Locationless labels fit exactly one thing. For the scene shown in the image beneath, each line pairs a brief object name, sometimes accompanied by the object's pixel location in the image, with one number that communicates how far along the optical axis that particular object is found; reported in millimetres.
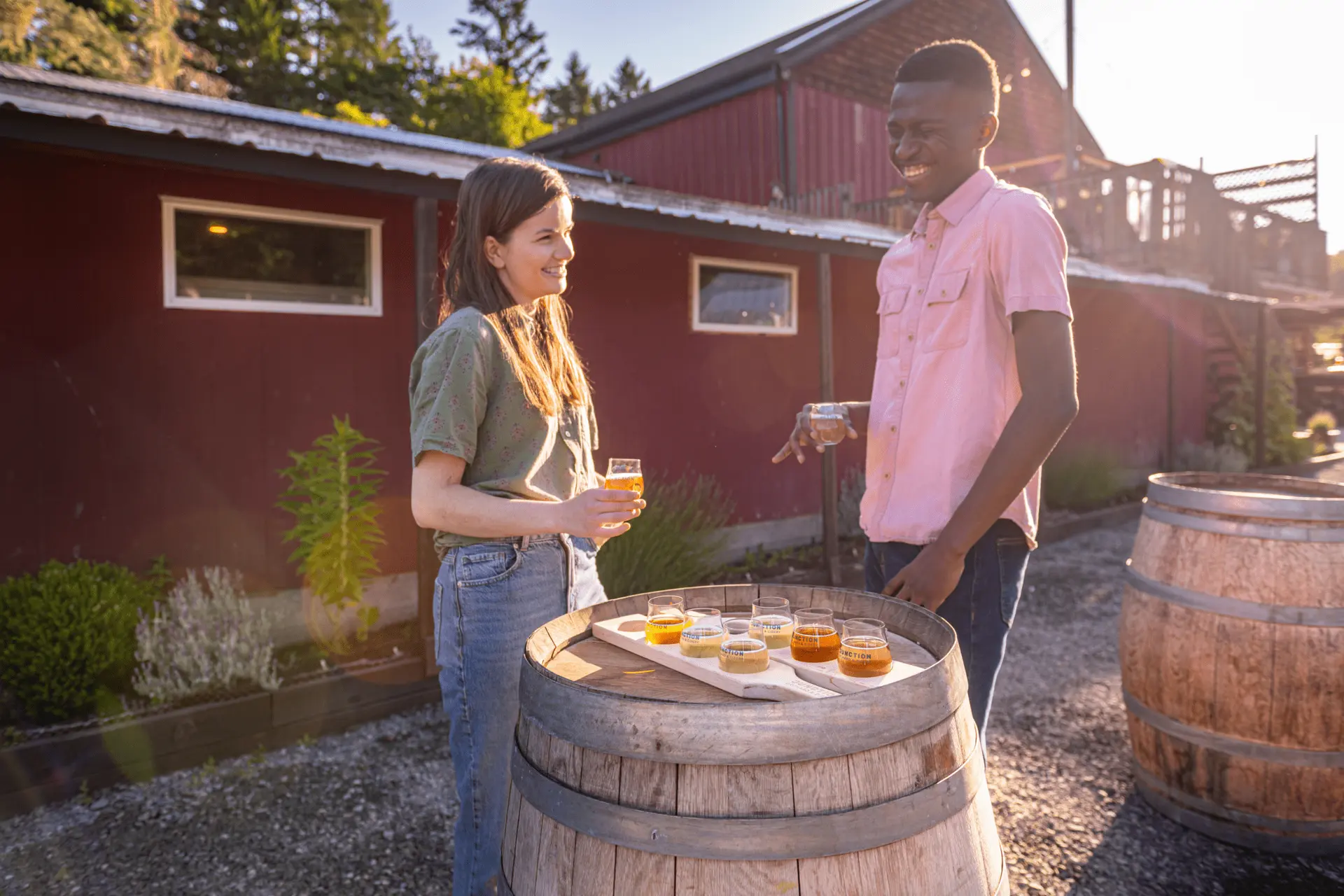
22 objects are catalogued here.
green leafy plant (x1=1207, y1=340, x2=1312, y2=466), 14492
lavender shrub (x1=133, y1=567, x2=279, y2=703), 4266
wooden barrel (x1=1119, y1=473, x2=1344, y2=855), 2797
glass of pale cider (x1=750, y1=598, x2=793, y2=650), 1635
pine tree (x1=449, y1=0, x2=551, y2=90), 37594
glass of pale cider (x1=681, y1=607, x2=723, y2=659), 1566
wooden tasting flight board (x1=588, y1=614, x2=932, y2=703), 1380
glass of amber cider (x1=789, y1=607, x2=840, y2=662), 1546
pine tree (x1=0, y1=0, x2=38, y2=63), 14562
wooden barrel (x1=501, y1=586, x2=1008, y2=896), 1161
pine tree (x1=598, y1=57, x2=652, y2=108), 43131
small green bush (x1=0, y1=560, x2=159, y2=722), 3986
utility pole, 15041
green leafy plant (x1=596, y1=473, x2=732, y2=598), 5426
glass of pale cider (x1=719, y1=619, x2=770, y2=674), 1468
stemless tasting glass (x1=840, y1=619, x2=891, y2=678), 1422
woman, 1740
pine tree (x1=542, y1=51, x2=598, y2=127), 39562
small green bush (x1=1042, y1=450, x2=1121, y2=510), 10102
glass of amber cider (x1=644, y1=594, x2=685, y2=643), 1686
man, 1713
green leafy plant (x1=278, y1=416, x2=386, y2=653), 4895
